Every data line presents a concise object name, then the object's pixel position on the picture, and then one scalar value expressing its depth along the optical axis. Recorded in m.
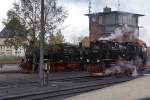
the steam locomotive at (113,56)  32.75
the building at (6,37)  39.81
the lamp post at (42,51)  24.00
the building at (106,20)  66.75
